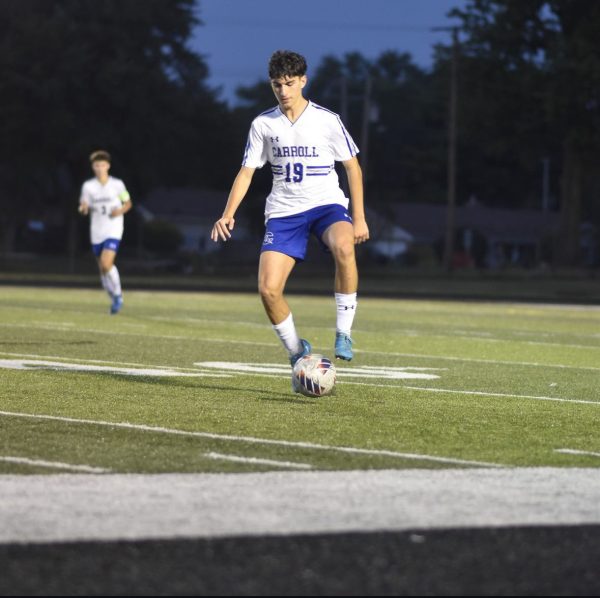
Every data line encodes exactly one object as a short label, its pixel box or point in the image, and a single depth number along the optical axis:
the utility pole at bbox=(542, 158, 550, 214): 115.12
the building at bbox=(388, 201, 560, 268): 110.94
